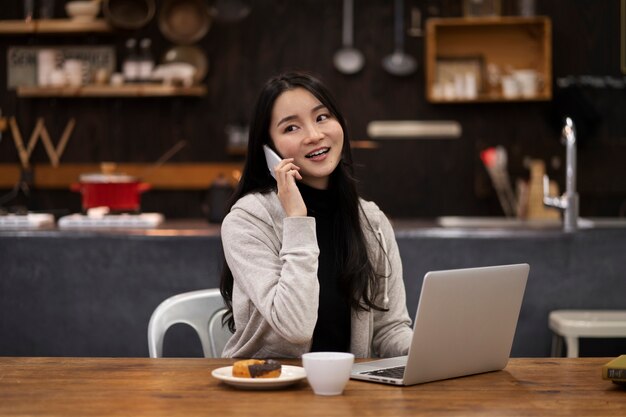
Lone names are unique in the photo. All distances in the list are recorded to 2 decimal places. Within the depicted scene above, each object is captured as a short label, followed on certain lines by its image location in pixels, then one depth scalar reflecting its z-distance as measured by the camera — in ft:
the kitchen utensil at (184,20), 17.94
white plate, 5.19
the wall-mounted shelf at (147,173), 18.29
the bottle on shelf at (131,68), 17.70
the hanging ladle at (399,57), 17.85
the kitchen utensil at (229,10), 17.51
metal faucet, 12.61
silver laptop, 5.23
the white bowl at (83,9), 17.61
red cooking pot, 13.96
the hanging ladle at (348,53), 17.98
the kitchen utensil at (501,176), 16.89
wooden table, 4.79
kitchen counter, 11.84
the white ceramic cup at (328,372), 5.02
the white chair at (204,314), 7.80
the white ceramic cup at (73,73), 17.88
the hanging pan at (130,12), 17.67
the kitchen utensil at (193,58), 17.95
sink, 12.82
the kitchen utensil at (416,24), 17.85
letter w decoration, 18.48
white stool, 10.97
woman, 6.46
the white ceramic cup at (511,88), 17.22
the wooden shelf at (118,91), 17.43
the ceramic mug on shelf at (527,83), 17.17
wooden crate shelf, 17.56
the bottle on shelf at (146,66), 17.67
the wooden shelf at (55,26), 17.54
